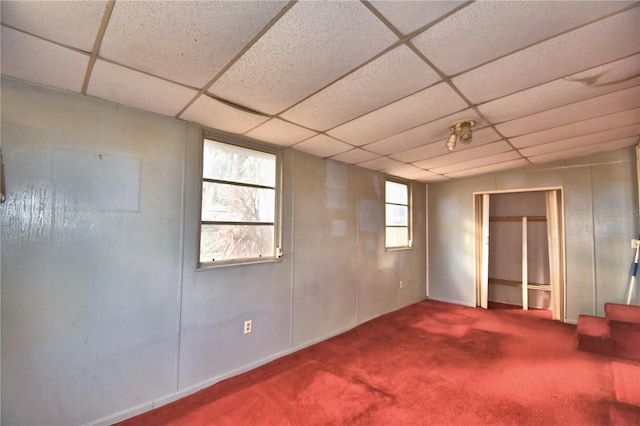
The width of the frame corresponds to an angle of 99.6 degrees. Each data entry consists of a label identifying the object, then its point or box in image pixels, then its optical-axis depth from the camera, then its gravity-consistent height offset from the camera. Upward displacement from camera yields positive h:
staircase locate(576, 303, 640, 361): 2.76 -1.17
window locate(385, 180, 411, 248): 4.64 +0.17
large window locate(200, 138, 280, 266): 2.48 +0.18
